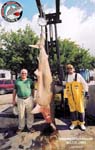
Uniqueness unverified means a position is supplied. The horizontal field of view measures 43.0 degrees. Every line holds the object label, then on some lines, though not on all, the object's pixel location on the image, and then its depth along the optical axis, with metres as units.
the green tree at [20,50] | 15.80
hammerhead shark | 2.78
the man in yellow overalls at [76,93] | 2.82
